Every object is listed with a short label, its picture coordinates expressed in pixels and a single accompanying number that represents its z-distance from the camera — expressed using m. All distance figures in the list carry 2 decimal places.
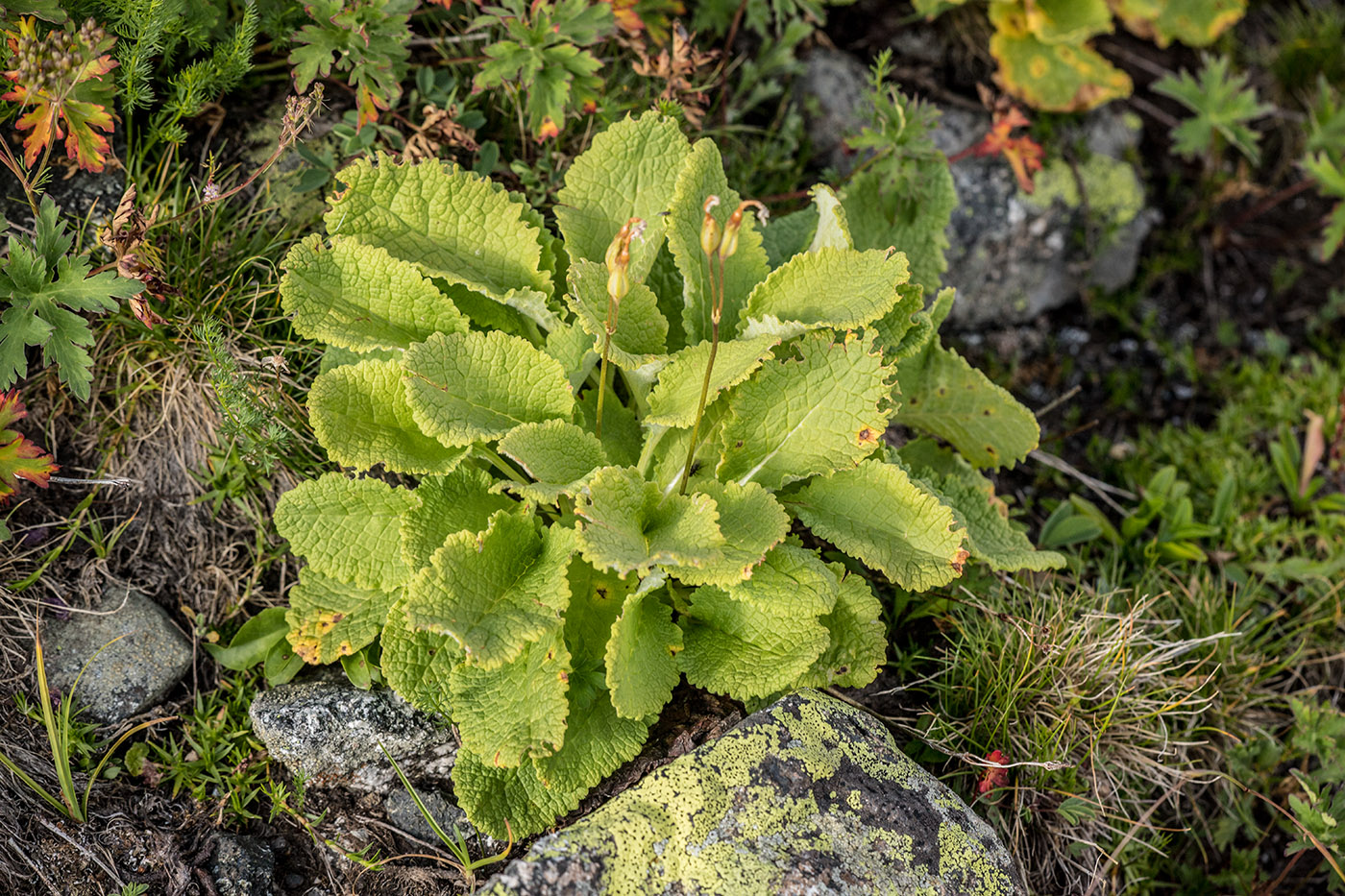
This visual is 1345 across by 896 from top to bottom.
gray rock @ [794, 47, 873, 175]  3.66
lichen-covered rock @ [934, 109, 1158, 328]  3.79
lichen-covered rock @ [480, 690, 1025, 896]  1.94
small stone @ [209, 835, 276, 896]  2.24
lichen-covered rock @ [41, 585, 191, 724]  2.44
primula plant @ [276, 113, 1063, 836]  2.13
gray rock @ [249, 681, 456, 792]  2.34
